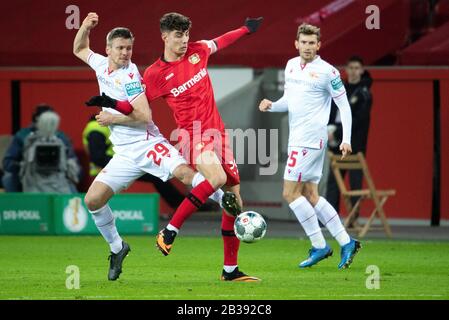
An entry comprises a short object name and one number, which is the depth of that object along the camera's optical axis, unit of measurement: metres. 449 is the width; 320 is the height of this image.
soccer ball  11.05
